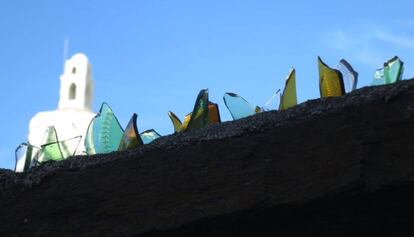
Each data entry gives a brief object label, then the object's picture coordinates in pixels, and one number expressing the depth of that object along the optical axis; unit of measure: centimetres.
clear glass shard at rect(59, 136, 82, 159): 261
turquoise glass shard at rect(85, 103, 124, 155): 248
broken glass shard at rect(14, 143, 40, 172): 255
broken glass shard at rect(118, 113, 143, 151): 235
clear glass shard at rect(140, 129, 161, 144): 247
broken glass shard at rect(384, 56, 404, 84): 220
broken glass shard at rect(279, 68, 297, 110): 230
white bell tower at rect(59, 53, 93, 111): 2840
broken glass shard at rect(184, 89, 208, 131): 235
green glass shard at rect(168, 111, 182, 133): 248
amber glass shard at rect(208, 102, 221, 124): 240
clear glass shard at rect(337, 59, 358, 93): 228
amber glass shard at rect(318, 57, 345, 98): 221
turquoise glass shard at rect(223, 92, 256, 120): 243
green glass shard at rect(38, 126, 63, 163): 255
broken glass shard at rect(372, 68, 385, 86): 221
